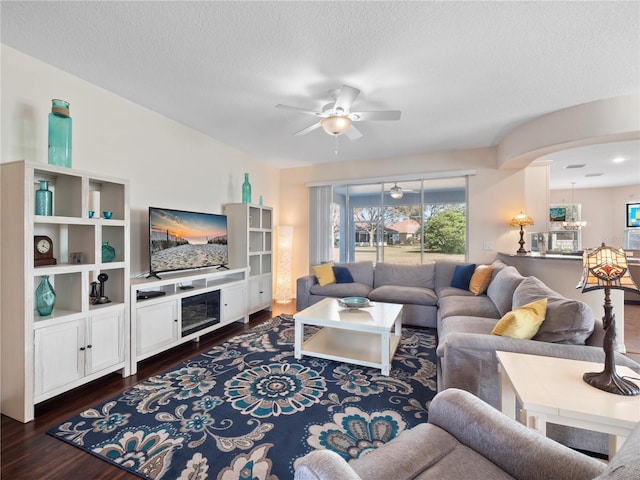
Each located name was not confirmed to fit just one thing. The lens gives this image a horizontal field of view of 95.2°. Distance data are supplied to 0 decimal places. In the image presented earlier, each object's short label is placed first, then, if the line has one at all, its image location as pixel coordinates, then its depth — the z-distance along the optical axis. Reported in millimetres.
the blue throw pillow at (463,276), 4117
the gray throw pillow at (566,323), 1770
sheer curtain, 5586
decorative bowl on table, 3134
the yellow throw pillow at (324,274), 4559
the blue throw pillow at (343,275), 4699
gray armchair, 860
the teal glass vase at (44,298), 2105
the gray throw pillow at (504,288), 2865
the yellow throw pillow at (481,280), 3738
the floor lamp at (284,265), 5453
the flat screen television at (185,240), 3074
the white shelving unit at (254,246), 4281
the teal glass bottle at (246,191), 4453
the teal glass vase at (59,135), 2232
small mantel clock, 2119
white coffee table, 2604
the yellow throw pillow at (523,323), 1878
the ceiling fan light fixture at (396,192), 5182
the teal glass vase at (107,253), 2553
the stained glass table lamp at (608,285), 1273
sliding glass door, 4887
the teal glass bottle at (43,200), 2070
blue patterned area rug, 1590
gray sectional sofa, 1726
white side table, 1101
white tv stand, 2684
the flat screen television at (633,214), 7152
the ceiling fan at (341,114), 2521
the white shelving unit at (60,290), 1930
